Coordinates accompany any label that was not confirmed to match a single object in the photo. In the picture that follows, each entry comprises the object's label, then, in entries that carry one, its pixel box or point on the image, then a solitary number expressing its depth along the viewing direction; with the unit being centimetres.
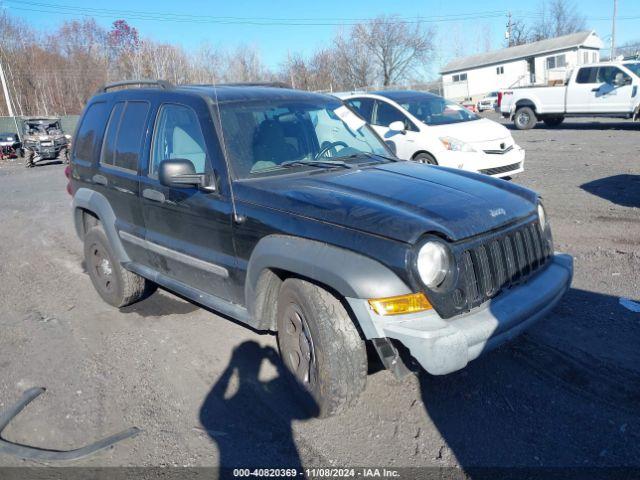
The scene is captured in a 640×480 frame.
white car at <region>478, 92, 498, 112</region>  3491
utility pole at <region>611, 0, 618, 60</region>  4872
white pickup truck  1709
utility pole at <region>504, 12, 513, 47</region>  6962
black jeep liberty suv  281
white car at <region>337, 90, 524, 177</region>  901
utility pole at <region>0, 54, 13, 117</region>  3282
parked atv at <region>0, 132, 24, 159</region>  2622
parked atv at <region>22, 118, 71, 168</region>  2220
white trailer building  4306
